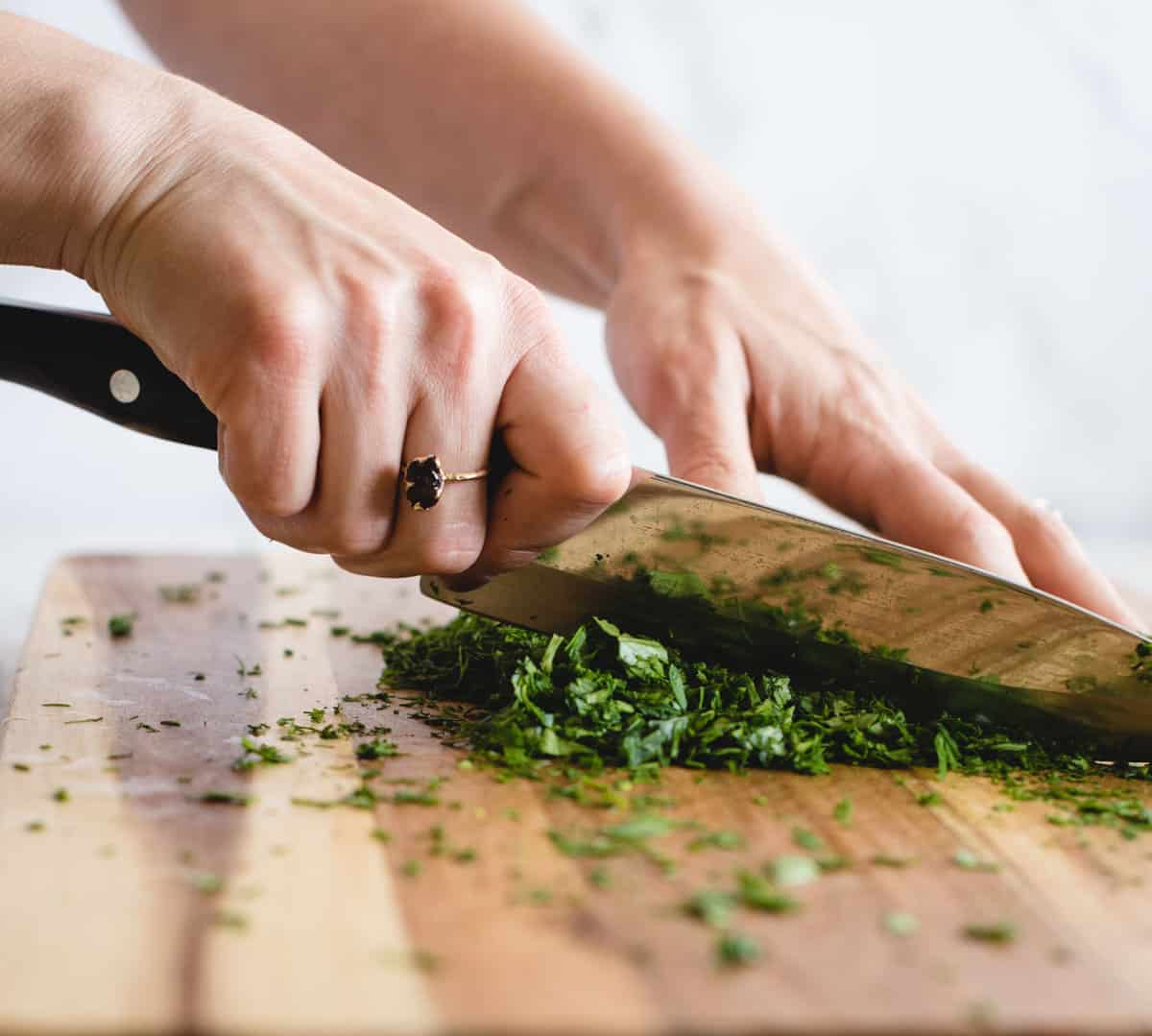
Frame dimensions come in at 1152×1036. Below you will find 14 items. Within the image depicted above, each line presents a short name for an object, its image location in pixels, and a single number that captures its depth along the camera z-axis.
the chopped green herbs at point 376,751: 0.50
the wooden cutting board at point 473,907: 0.40
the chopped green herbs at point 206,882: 0.43
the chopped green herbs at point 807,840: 0.46
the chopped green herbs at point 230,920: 0.42
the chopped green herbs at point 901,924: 0.42
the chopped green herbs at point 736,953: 0.41
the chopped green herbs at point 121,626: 0.61
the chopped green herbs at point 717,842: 0.45
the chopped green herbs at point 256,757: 0.49
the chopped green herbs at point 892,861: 0.45
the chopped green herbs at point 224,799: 0.47
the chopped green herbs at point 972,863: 0.46
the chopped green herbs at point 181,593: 0.65
